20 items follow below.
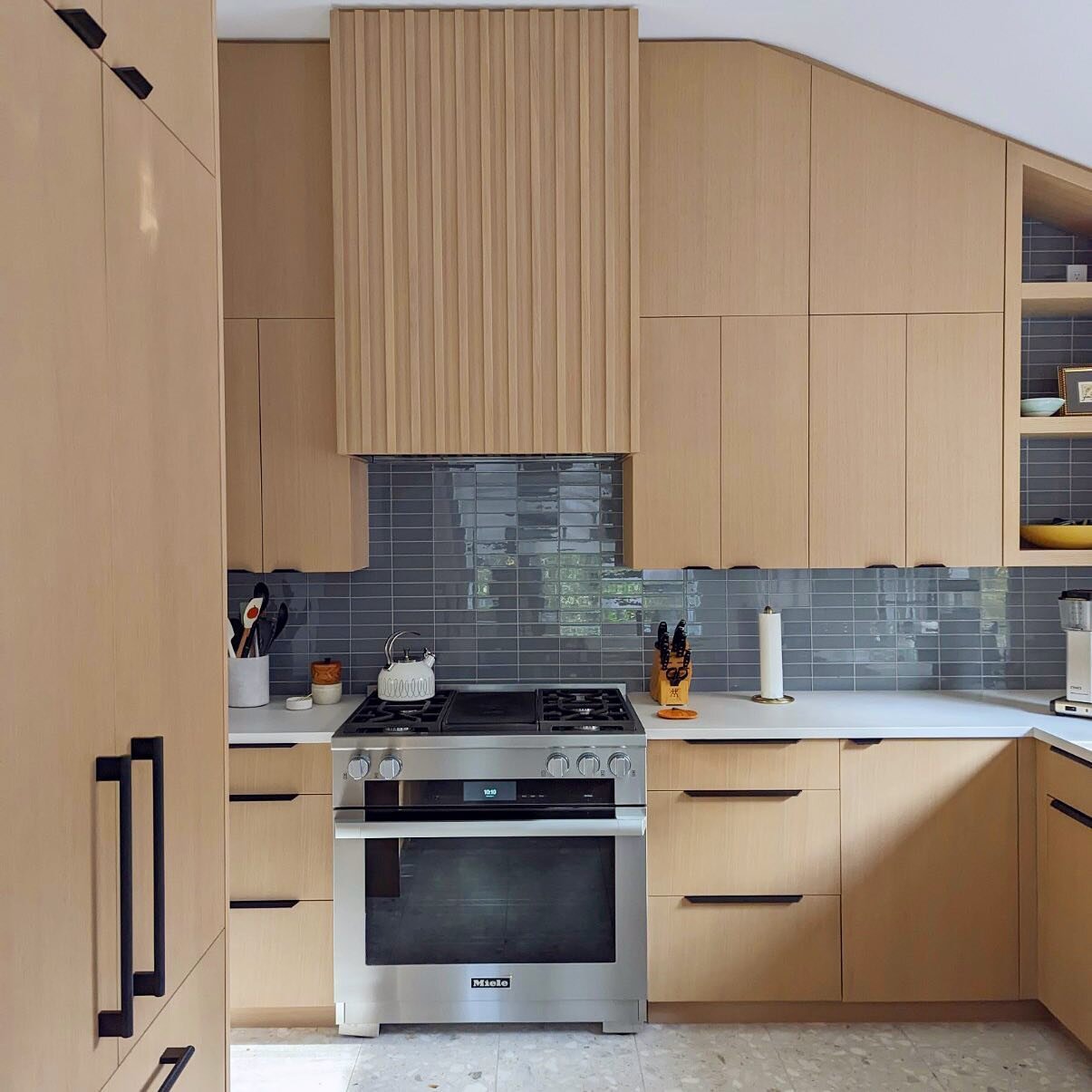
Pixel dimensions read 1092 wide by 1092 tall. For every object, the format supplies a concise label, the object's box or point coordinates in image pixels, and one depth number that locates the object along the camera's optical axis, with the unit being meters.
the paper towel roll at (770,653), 3.16
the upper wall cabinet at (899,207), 3.01
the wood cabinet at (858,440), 3.04
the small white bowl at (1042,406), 3.08
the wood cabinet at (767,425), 3.04
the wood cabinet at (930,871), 2.82
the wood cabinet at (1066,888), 2.54
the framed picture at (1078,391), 3.06
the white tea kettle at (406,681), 3.11
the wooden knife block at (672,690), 3.12
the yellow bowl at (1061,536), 3.07
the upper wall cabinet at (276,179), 2.98
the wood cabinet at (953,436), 3.04
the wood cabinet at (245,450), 3.01
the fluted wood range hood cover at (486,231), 2.94
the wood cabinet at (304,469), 3.02
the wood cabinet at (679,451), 3.04
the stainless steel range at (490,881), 2.79
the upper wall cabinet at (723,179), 3.02
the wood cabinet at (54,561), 0.90
